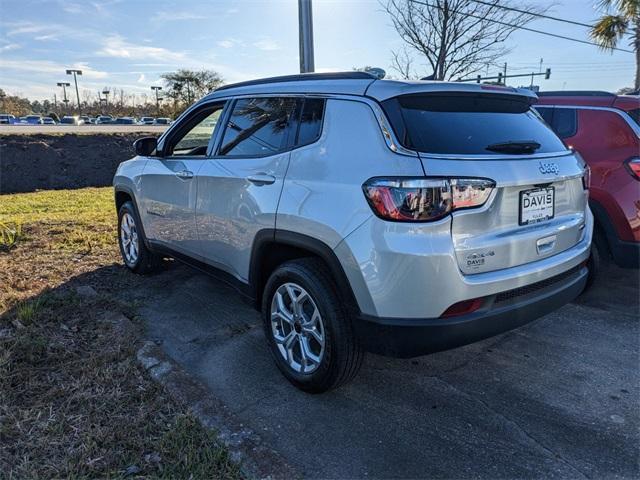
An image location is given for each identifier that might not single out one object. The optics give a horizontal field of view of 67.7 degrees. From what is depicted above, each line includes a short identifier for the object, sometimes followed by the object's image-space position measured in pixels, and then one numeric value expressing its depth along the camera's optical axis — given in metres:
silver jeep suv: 2.26
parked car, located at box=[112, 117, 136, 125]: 51.72
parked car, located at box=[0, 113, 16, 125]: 47.91
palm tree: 14.97
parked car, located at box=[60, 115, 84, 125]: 51.19
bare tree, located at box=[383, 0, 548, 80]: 10.58
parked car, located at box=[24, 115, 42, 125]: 49.90
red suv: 3.90
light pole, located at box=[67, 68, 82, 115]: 72.06
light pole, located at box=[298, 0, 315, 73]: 8.24
